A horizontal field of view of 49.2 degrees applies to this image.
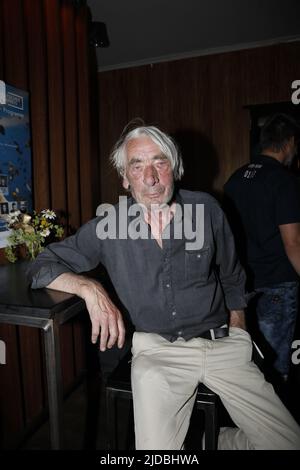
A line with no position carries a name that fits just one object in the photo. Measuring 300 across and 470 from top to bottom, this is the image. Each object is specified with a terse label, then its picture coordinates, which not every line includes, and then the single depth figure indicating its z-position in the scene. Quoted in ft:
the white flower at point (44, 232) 6.05
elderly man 3.82
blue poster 6.08
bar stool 3.92
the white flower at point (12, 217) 6.01
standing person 5.90
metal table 3.48
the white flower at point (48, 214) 6.35
